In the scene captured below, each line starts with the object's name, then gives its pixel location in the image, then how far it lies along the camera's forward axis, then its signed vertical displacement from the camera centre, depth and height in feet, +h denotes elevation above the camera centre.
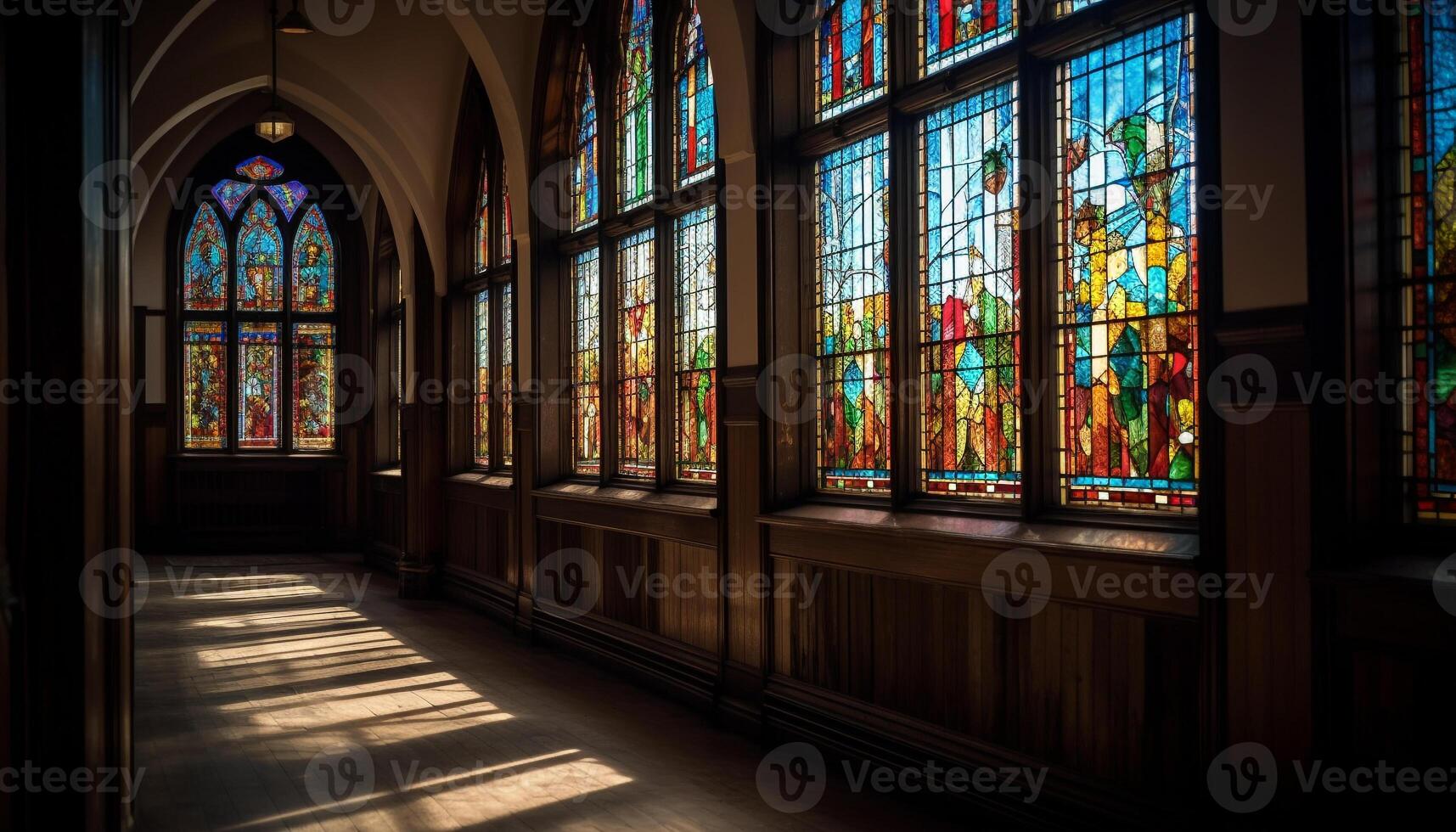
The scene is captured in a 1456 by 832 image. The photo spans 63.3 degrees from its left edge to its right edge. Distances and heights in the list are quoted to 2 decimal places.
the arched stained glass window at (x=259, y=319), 45.62 +3.92
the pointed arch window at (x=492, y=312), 29.89 +2.76
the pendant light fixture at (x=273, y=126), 30.73 +7.67
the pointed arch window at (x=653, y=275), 19.97 +2.62
